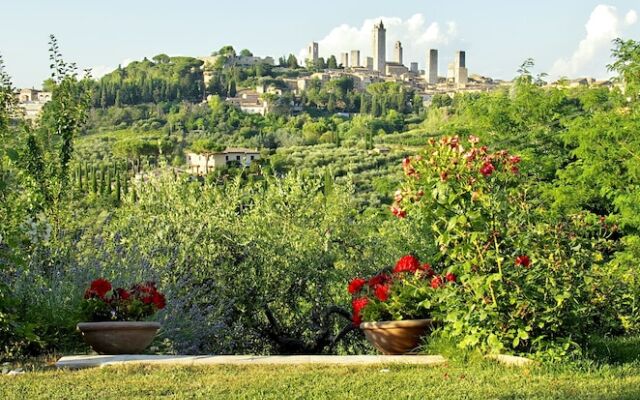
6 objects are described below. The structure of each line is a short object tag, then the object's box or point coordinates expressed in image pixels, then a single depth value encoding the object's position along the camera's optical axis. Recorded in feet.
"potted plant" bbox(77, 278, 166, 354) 17.39
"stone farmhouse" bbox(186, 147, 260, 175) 209.87
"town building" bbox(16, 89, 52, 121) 298.97
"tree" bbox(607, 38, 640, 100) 37.86
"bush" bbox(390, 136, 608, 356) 15.39
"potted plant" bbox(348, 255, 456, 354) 17.37
